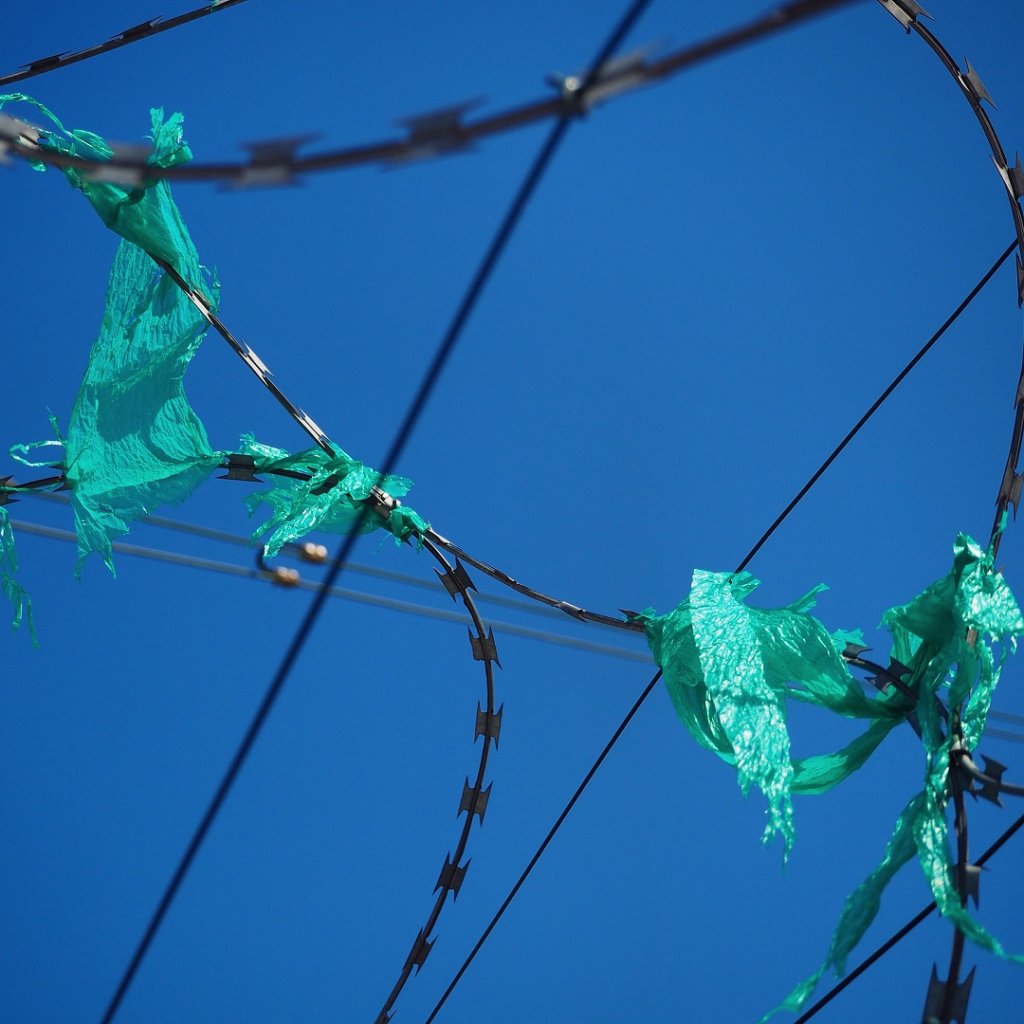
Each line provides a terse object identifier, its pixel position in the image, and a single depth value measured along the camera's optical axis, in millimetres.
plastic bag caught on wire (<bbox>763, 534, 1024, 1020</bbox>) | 3517
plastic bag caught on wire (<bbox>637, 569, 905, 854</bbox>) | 3721
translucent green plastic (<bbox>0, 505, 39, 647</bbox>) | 4324
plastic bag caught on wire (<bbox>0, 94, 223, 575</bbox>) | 4215
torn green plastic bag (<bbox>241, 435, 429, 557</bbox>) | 4137
